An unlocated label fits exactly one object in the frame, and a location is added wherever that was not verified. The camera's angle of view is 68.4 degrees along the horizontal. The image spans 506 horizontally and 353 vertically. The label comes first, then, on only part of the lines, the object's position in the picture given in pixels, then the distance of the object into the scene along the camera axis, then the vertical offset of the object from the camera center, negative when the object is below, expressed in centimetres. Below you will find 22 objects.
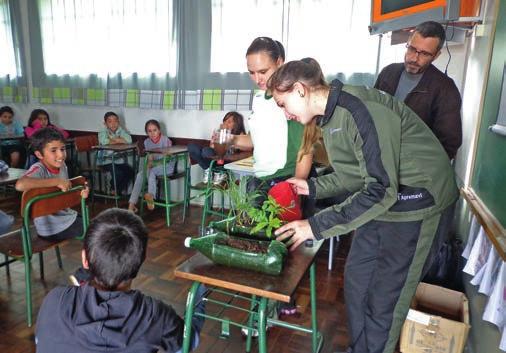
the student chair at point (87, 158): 434 -86
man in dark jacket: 191 +7
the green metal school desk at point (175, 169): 380 -79
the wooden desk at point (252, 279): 102 -51
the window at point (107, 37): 419 +65
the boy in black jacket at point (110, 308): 87 -51
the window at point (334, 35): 341 +60
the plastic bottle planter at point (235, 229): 123 -44
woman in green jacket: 108 -29
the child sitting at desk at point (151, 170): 396 -79
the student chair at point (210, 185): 318 -91
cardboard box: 165 -102
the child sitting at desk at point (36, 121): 460 -38
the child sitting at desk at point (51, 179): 213 -51
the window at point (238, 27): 372 +71
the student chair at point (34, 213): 188 -62
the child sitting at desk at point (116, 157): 435 -70
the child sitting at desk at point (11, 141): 466 -64
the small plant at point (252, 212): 119 -38
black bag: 211 -91
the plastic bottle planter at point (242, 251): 107 -45
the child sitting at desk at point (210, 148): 364 -50
